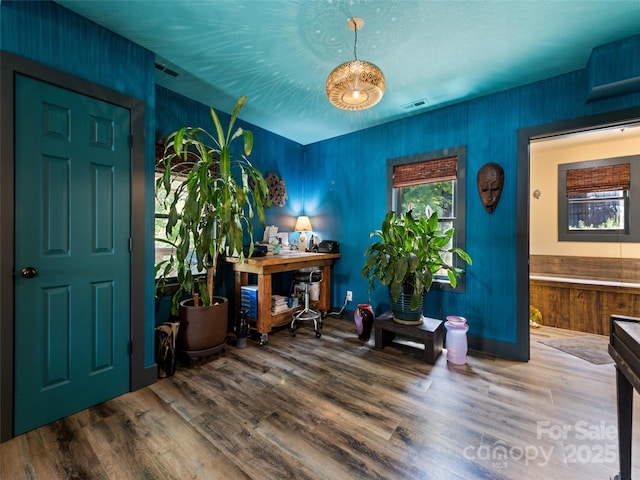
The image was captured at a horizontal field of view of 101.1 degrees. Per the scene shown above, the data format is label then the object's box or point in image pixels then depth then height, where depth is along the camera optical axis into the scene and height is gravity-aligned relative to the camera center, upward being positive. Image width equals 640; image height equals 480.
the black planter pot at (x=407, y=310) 2.70 -0.72
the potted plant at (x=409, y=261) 2.55 -0.21
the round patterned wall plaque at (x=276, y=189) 3.85 +0.77
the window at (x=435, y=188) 2.96 +0.65
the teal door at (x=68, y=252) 1.61 -0.07
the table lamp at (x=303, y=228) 4.12 +0.20
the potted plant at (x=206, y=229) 2.20 +0.11
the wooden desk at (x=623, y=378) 1.13 -0.67
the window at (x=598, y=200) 3.56 +0.56
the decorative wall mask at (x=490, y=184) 2.68 +0.58
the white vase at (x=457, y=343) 2.48 -0.98
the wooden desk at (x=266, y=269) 2.87 -0.32
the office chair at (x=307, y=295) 3.16 -0.69
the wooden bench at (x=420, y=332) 2.50 -0.92
